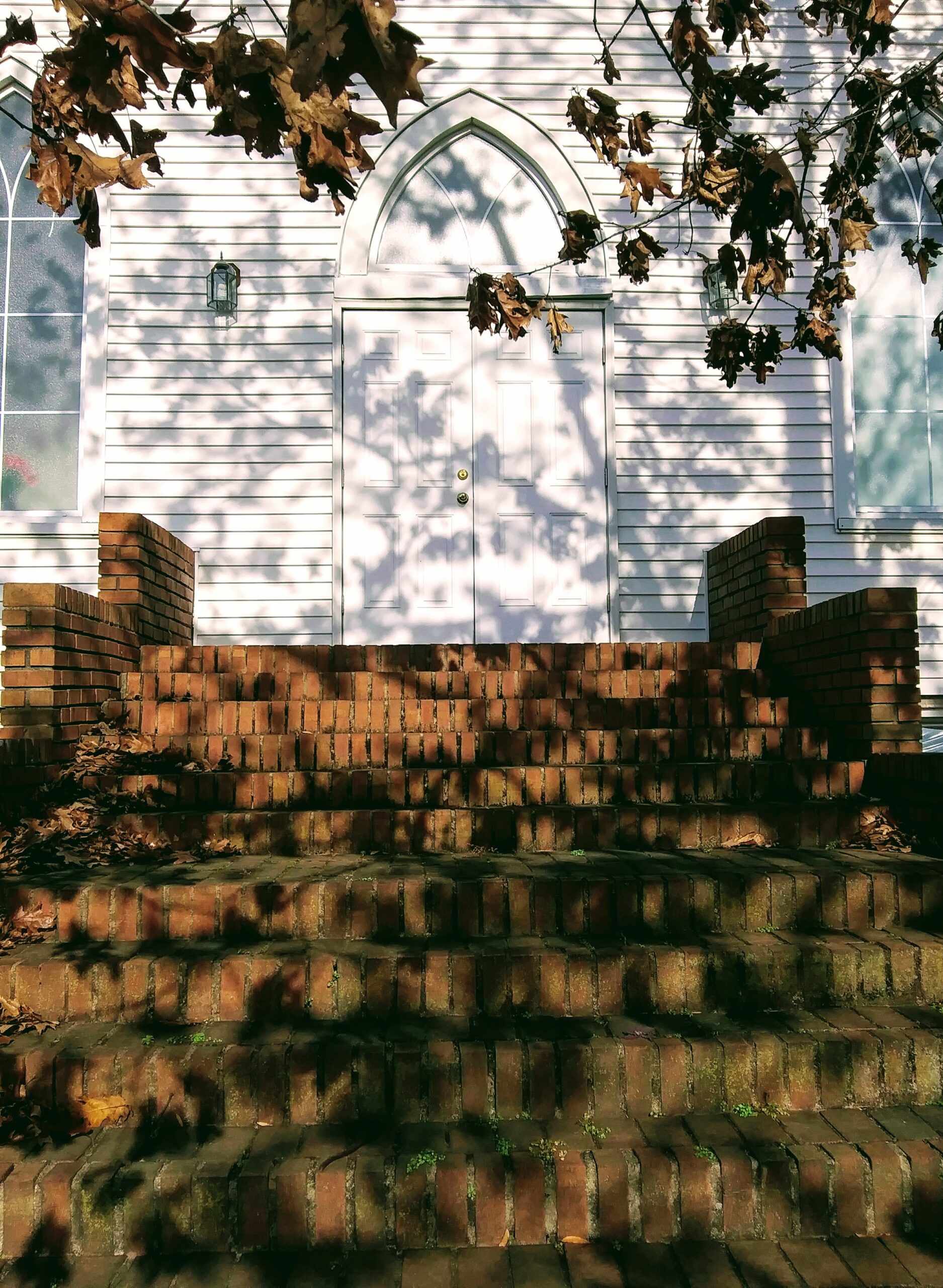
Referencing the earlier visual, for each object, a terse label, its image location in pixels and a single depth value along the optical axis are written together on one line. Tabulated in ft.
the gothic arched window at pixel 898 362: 21.47
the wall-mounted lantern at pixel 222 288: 19.85
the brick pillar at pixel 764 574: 16.52
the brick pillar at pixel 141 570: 15.88
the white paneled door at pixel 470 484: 20.43
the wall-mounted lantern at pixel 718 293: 20.18
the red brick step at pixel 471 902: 9.44
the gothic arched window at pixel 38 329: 20.52
